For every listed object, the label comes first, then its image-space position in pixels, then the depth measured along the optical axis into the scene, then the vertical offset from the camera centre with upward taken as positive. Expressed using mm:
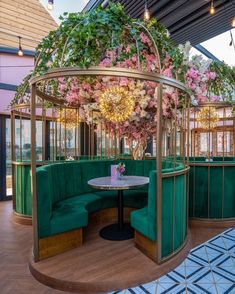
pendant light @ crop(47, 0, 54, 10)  4331 +2828
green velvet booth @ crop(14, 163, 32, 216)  4160 -820
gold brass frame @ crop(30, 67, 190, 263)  2288 +746
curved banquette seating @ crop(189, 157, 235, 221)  3805 -786
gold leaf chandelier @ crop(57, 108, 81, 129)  4898 +659
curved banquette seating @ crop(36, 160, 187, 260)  2607 -892
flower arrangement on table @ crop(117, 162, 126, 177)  3604 -378
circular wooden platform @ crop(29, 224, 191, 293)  2230 -1383
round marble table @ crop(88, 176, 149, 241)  3064 -580
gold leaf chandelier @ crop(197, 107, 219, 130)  4933 +665
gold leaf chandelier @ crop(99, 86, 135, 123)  3283 +666
